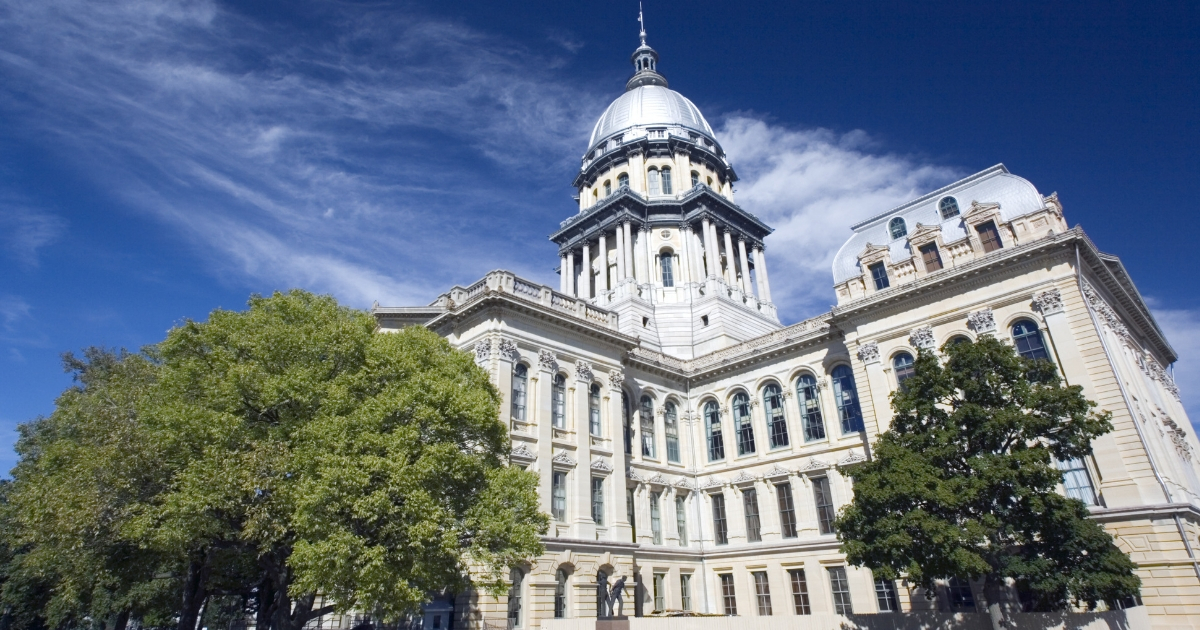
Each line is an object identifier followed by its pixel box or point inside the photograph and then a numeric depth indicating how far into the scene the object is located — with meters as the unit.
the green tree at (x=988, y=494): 19.98
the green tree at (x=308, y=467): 18.45
